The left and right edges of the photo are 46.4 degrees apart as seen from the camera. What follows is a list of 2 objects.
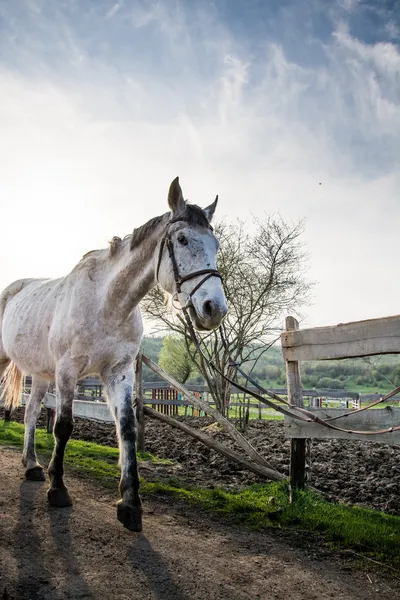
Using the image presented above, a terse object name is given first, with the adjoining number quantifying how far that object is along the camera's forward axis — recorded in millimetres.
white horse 3875
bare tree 14969
